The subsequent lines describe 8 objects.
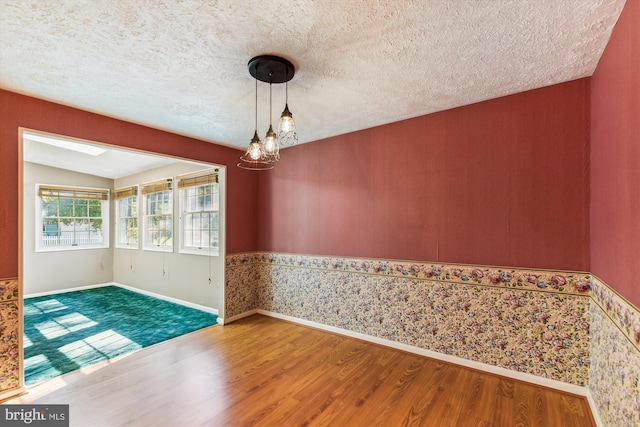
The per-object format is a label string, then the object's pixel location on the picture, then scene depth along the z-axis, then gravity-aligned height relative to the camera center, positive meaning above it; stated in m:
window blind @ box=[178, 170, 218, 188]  4.36 +0.59
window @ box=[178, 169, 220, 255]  4.51 +0.01
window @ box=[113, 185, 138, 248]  5.96 -0.03
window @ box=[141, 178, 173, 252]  5.17 +0.00
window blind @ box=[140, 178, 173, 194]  5.12 +0.57
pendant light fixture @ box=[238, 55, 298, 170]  1.88 +1.05
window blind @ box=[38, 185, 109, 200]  5.59 +0.49
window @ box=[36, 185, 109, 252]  5.61 -0.07
